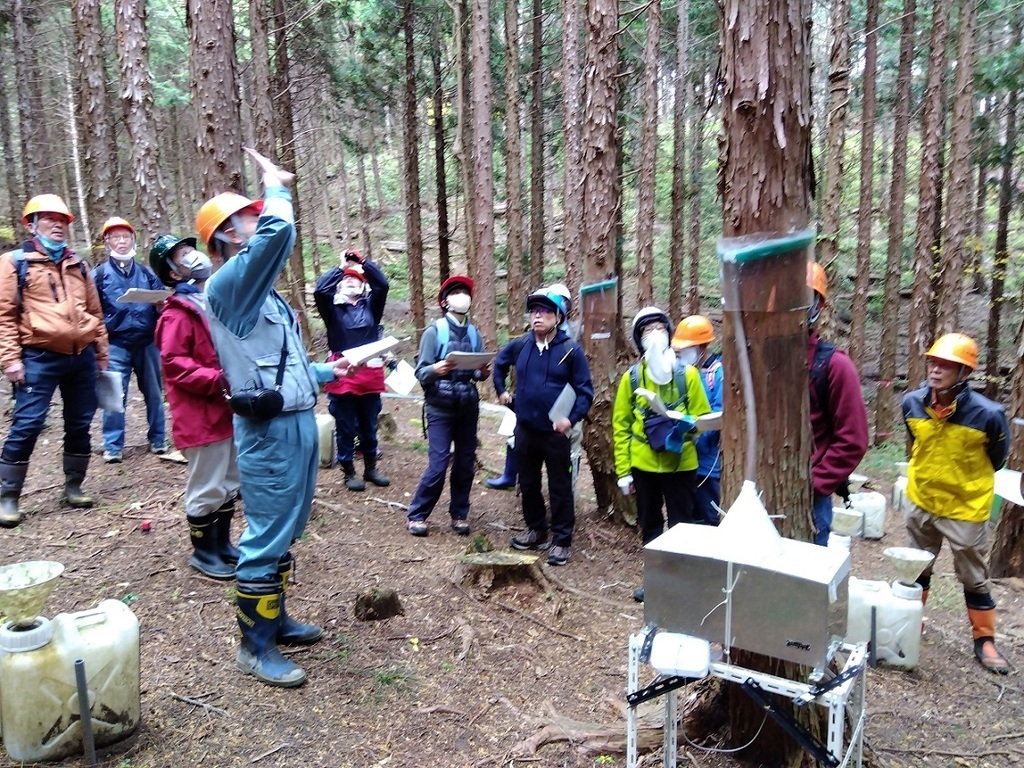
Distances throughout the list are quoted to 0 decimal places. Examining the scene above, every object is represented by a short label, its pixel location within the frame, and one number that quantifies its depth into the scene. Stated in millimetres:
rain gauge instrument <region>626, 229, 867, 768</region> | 2398
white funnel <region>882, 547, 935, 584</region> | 4656
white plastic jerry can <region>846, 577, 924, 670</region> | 4559
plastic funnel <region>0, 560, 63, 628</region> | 2697
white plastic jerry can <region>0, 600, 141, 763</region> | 2762
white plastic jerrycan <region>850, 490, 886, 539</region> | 8523
